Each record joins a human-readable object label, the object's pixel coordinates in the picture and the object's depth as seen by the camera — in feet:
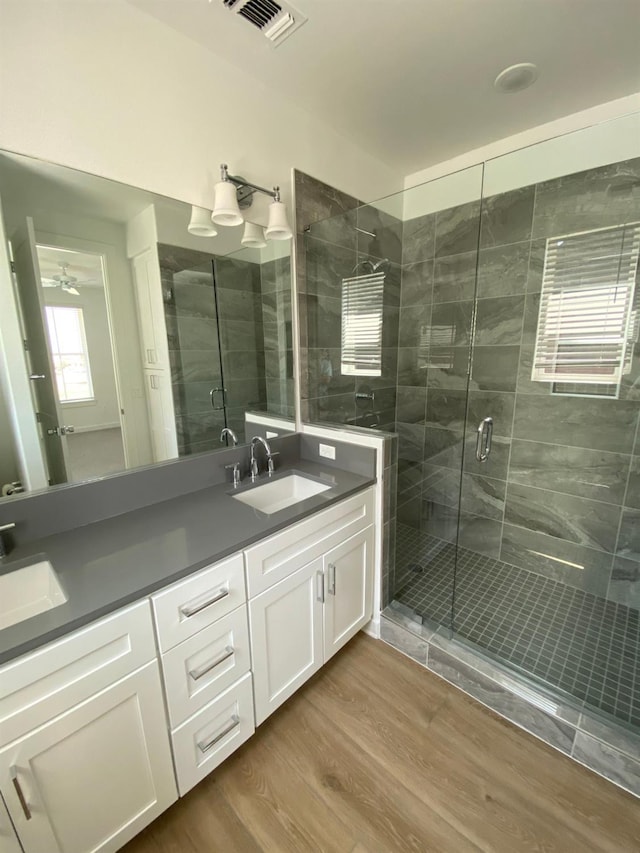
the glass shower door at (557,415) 6.18
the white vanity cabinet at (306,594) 4.29
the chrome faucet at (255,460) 5.98
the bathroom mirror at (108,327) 3.85
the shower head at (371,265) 7.83
